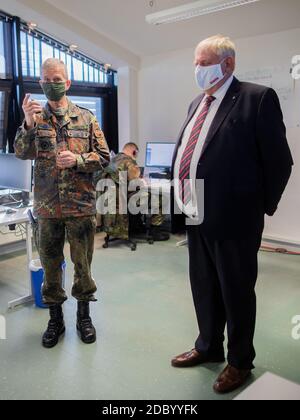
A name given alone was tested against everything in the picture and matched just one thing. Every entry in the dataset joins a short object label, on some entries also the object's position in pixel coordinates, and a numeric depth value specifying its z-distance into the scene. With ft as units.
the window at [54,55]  15.43
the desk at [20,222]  9.69
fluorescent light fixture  11.63
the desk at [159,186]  15.25
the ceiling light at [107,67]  17.98
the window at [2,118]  14.87
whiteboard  13.75
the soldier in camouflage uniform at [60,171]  7.42
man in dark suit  5.89
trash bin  9.82
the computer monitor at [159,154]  16.88
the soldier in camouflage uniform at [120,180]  14.46
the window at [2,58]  14.71
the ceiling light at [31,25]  14.85
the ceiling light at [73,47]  16.36
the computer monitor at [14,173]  11.26
